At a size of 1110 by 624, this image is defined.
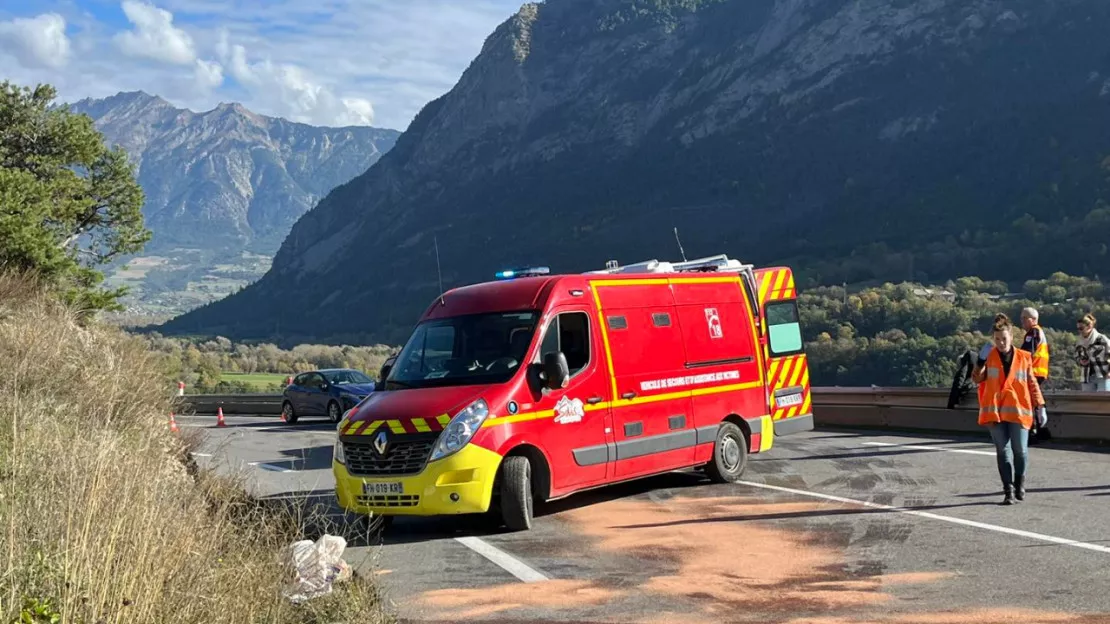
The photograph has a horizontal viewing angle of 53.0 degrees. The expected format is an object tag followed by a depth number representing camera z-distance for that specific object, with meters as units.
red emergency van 9.49
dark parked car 27.53
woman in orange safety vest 10.10
